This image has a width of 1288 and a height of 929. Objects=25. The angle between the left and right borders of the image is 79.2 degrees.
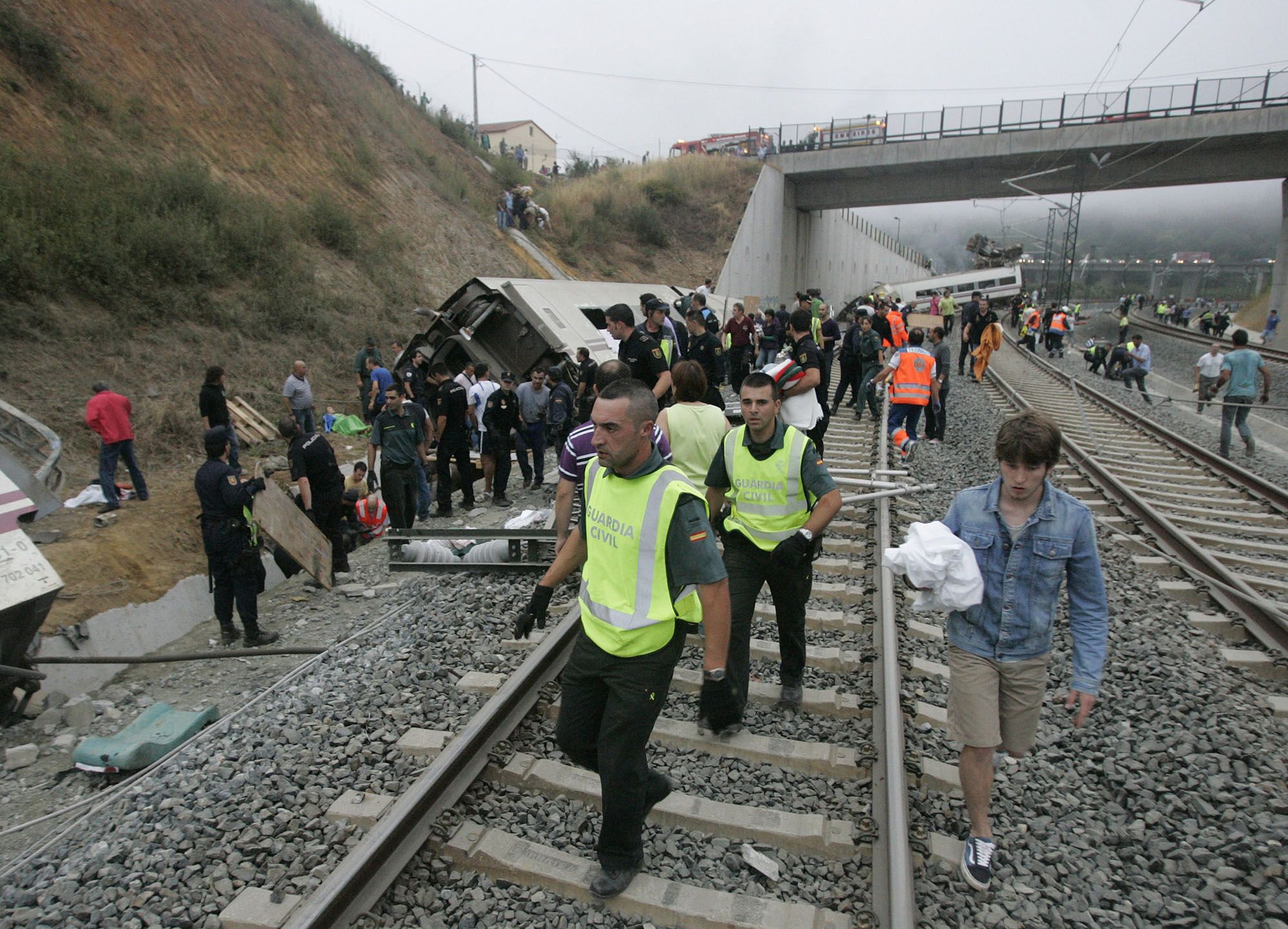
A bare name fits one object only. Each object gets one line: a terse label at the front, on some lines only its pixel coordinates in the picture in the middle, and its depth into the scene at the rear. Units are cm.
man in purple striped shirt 451
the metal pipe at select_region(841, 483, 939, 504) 554
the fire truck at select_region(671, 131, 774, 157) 4606
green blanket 1486
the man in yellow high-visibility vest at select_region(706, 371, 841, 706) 394
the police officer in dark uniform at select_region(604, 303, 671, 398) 673
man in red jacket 960
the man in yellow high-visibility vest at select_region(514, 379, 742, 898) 293
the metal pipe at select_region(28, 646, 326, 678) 588
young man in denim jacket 297
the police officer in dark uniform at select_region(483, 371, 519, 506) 990
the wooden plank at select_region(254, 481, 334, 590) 768
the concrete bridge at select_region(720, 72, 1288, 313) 3088
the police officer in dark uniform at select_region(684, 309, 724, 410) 854
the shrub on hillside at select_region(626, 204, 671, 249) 3800
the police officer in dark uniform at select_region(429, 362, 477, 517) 977
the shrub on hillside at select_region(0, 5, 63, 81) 1633
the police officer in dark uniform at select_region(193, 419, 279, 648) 699
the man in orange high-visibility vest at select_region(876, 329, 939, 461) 934
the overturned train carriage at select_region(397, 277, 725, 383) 1410
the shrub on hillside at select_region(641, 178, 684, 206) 4078
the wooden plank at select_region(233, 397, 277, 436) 1398
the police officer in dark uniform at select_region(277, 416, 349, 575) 835
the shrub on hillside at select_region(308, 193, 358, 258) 2067
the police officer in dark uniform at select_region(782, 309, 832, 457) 599
